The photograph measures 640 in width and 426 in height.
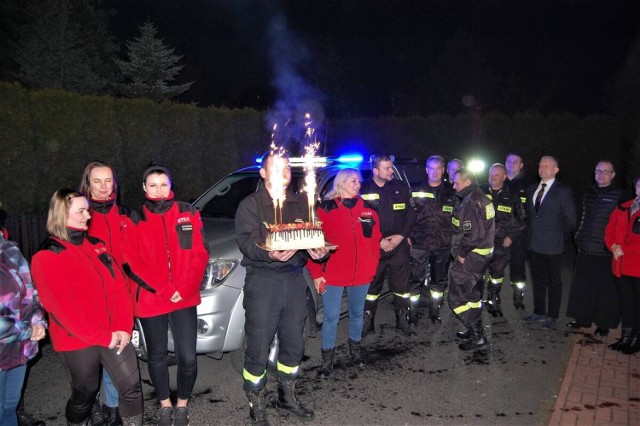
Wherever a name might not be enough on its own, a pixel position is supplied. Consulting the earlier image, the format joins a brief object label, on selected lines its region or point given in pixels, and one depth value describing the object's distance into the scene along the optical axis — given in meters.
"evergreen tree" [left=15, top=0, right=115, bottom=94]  20.42
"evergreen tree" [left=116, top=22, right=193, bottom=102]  23.58
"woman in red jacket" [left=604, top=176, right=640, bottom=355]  5.79
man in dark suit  6.89
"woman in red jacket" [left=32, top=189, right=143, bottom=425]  3.31
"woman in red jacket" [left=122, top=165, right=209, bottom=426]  3.93
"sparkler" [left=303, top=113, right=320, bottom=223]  4.23
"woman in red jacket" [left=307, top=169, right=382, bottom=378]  5.22
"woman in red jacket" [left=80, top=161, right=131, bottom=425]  3.97
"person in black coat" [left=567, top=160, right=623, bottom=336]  6.34
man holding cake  4.09
